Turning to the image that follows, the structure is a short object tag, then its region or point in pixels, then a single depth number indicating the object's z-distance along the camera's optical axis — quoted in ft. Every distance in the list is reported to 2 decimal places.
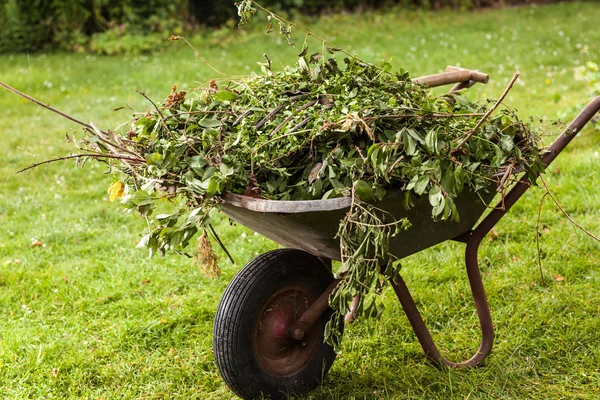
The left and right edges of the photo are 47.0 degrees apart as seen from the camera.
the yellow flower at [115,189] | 7.58
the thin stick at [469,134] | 6.37
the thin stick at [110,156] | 6.76
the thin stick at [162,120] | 7.13
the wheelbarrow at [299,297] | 7.11
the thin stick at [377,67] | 7.84
